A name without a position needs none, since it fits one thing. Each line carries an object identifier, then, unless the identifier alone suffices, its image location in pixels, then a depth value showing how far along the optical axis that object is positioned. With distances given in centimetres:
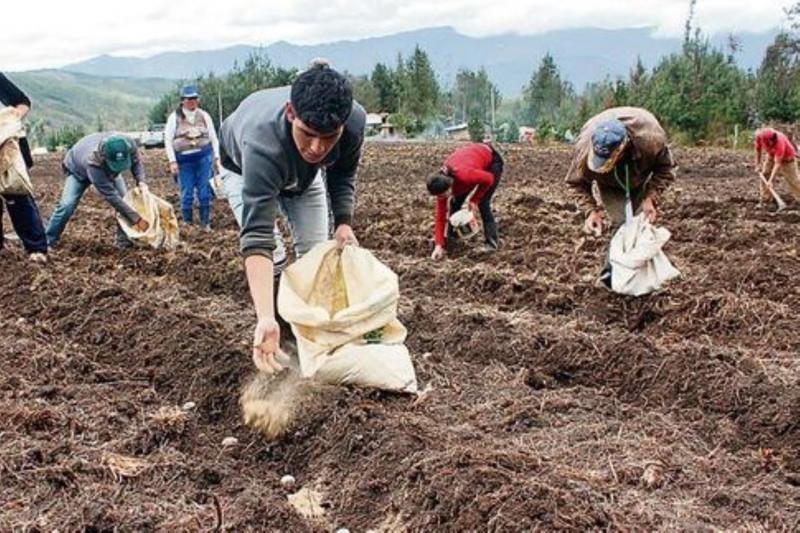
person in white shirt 895
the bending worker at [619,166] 519
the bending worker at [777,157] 1006
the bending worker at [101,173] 752
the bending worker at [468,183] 741
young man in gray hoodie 309
